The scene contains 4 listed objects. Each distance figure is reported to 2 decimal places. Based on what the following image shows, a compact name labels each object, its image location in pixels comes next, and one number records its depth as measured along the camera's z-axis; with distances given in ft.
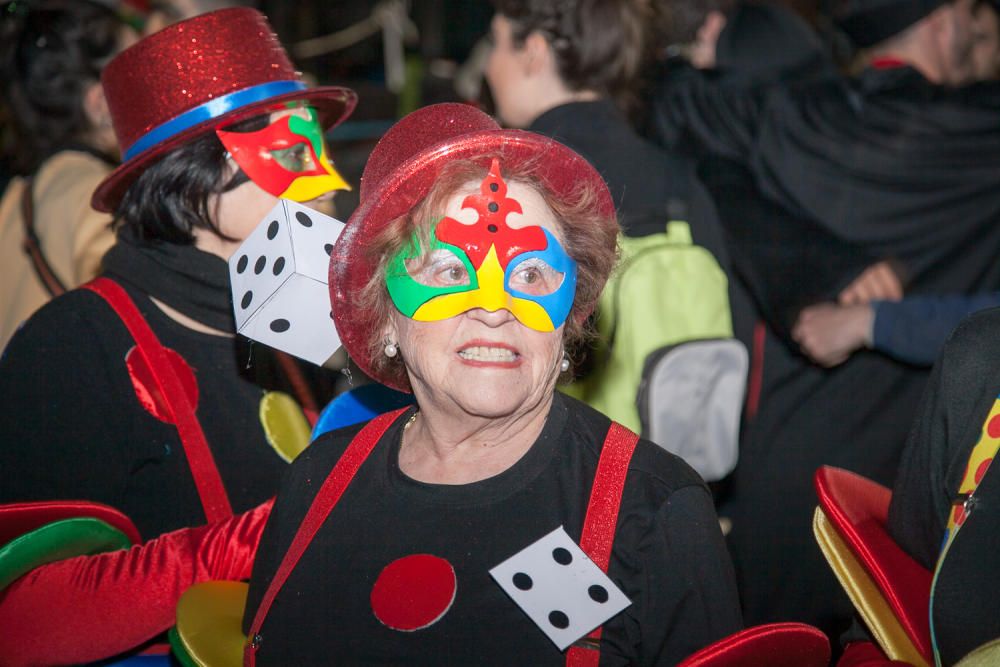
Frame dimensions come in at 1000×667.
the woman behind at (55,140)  11.16
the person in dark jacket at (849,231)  10.88
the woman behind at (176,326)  7.35
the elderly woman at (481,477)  5.80
